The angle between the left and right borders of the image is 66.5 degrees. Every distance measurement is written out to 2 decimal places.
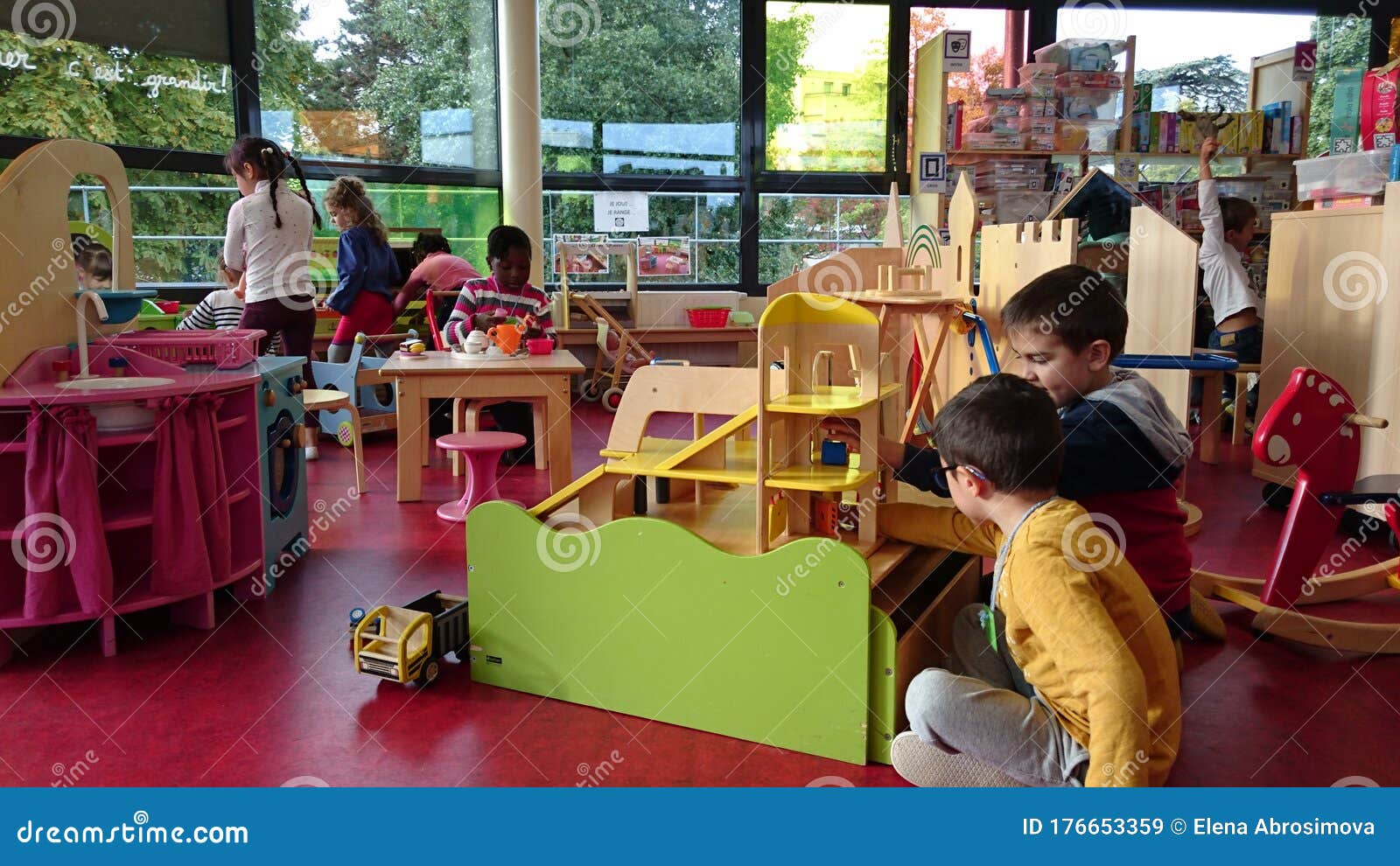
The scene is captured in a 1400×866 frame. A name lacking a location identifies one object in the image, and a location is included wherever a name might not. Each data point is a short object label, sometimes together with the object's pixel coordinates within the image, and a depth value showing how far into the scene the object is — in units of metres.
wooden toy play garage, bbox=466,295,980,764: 2.22
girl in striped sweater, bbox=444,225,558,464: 5.01
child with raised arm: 5.23
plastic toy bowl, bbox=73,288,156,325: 3.25
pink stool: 4.16
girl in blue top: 5.69
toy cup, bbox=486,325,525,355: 4.65
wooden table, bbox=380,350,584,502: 4.35
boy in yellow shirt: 1.71
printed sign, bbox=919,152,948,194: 6.90
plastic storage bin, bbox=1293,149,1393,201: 4.36
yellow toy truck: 2.58
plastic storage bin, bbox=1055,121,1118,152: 7.01
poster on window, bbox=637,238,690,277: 8.10
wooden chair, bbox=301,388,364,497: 4.60
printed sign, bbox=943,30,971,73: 6.96
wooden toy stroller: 6.96
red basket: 7.69
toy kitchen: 2.75
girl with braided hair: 4.82
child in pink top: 6.16
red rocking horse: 2.89
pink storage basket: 3.31
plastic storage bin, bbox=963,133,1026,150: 6.97
